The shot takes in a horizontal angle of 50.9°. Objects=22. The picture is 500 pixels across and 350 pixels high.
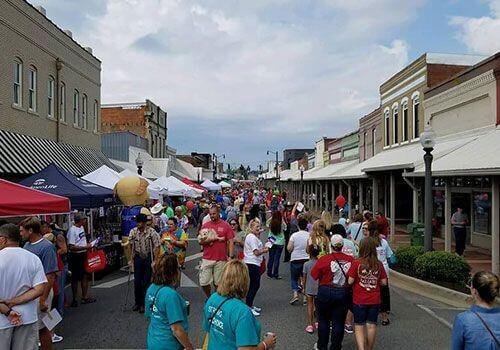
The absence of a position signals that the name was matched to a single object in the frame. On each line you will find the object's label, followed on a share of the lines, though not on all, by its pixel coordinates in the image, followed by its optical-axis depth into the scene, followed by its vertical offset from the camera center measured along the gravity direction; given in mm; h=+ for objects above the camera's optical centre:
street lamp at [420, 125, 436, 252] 13398 -31
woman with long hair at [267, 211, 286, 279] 11750 -1480
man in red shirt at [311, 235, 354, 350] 6820 -1463
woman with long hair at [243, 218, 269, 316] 9164 -1353
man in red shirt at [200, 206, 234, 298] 9148 -1276
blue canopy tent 12367 -164
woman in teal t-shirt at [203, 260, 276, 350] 3850 -1038
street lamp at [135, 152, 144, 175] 22250 +739
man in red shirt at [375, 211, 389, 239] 11805 -1024
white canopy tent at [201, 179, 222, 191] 42000 -455
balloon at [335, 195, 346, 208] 20109 -787
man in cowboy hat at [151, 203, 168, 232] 14821 -1181
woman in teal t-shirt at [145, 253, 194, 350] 4477 -1168
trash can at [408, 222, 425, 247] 17500 -1809
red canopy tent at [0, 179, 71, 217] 7484 -330
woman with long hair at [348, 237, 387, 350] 6715 -1401
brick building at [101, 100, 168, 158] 42812 +5039
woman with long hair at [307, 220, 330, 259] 8508 -956
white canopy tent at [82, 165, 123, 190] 15453 +97
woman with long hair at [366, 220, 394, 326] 8727 -1266
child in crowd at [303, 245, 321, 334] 8250 -1658
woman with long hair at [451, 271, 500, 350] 3994 -1085
